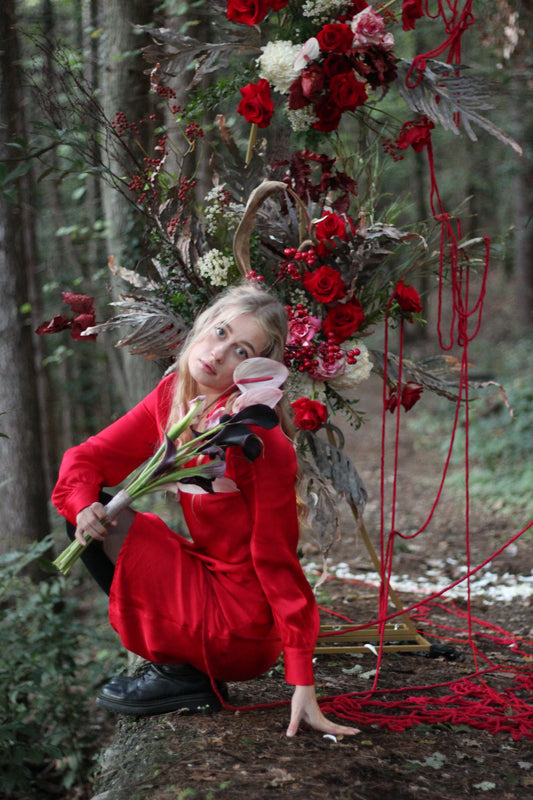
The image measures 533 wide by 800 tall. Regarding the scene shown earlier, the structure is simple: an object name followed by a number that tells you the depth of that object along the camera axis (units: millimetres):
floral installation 2994
